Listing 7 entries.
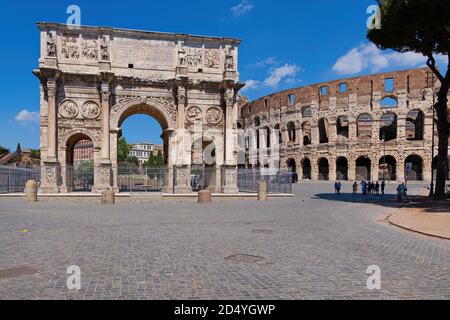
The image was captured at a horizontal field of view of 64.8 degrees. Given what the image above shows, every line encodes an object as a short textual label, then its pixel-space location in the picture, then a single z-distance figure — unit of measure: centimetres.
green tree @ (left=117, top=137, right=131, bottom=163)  7922
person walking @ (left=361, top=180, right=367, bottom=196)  2311
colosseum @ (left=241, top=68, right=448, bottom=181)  4144
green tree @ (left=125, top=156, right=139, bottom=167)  10066
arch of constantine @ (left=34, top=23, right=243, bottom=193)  2106
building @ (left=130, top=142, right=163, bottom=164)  15323
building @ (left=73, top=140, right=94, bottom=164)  12063
